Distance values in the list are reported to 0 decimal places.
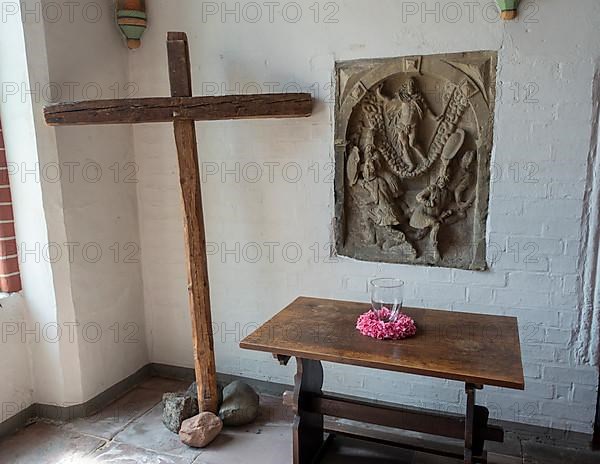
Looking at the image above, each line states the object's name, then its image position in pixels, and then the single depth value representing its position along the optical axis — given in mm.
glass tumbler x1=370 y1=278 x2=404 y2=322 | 2176
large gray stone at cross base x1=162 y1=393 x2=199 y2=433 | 2723
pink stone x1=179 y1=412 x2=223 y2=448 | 2580
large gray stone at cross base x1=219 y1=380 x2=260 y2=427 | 2766
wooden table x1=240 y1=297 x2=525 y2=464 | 1832
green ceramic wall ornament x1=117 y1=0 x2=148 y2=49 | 2920
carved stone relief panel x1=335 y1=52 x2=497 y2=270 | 2498
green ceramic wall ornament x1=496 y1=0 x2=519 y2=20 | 2295
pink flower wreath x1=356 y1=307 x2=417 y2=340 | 2055
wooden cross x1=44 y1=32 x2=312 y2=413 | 2496
